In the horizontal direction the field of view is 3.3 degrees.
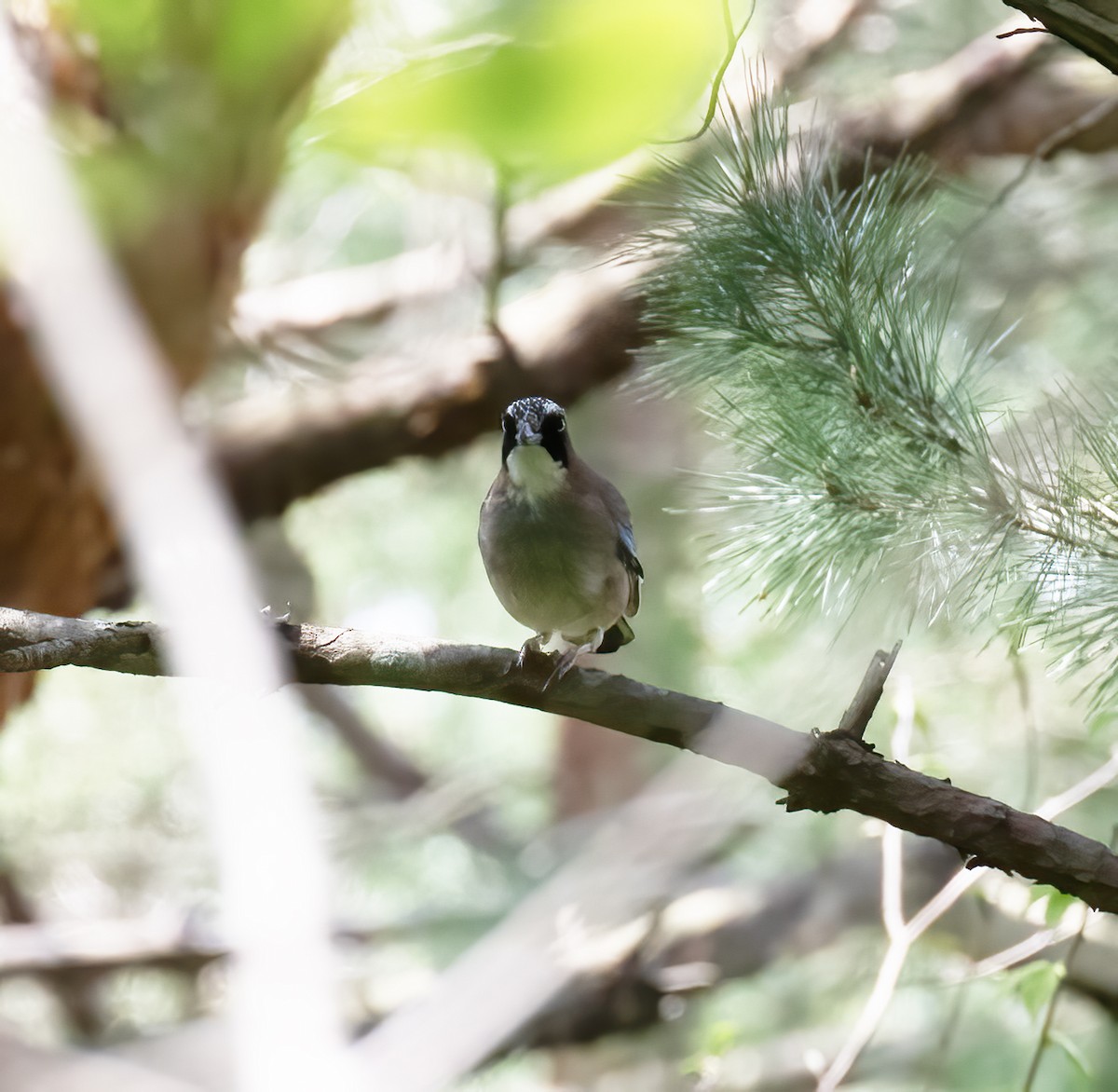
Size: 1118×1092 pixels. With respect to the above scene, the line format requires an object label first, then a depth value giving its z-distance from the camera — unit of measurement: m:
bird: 13.14
